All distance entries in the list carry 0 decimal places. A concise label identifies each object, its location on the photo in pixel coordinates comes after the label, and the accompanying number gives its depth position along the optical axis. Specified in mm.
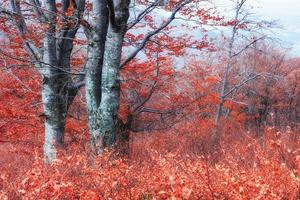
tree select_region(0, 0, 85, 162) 8406
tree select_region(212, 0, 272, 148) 13994
